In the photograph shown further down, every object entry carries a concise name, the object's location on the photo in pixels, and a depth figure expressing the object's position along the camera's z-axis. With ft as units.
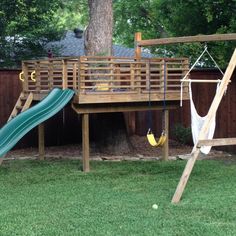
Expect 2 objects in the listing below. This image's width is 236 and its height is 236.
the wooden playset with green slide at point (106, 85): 32.17
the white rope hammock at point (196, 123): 29.85
